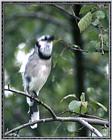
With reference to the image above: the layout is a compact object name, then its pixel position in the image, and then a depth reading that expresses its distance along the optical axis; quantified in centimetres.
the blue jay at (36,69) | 485
